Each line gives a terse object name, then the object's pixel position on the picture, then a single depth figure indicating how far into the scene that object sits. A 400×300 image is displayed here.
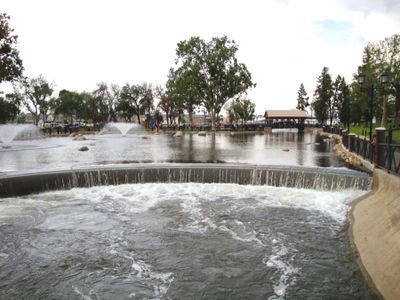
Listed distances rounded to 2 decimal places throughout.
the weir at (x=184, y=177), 14.55
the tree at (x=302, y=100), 119.44
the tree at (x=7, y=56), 28.16
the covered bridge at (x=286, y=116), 75.56
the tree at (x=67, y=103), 96.58
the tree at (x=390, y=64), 49.59
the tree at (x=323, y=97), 93.56
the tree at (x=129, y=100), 95.94
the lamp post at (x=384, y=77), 19.62
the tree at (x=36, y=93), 77.69
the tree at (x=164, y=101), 91.88
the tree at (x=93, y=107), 99.81
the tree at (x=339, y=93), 86.46
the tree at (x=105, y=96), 101.62
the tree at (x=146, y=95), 95.94
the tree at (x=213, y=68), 65.25
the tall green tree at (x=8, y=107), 85.95
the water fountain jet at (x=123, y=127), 70.68
